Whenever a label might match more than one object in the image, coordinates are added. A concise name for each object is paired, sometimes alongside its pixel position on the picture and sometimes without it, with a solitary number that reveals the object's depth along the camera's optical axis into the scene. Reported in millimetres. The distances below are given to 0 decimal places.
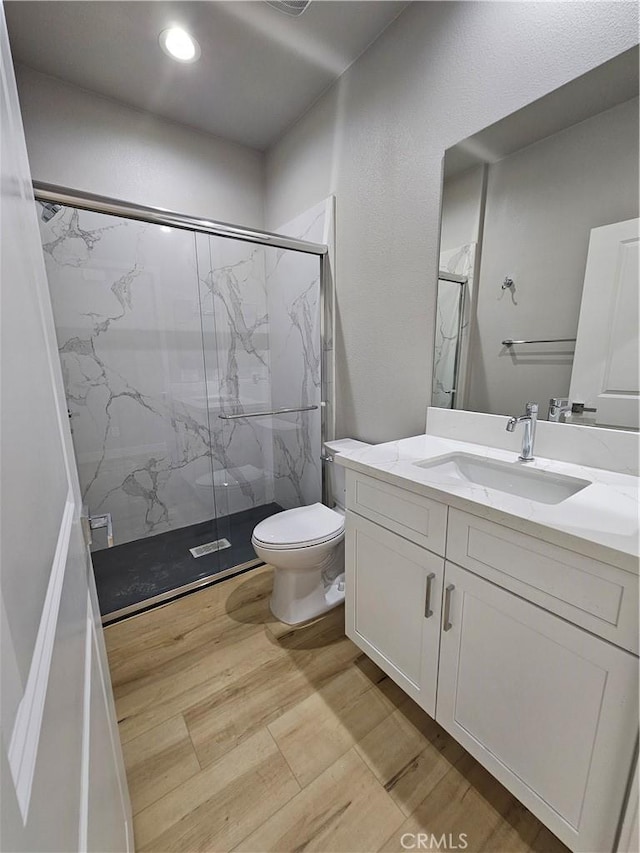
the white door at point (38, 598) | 269
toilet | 1576
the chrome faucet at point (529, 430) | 1204
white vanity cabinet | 725
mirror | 1049
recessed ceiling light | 1588
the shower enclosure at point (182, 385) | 2059
